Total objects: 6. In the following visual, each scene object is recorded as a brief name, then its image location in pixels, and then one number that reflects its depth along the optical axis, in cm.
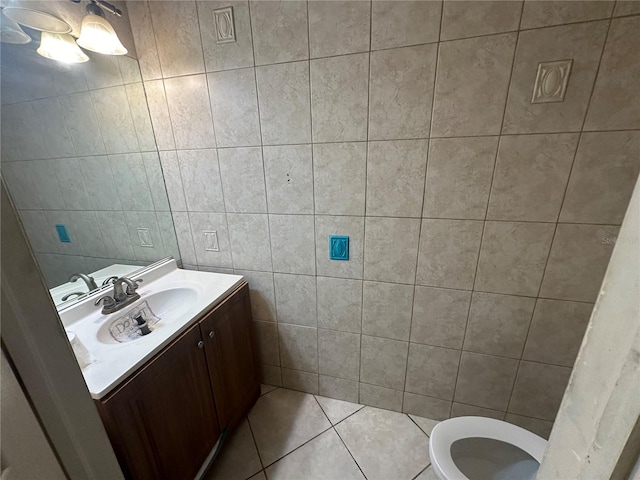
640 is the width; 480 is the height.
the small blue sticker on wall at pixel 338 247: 124
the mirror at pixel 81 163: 92
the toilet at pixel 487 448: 94
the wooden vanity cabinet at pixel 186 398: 78
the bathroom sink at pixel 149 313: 105
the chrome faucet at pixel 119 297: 110
